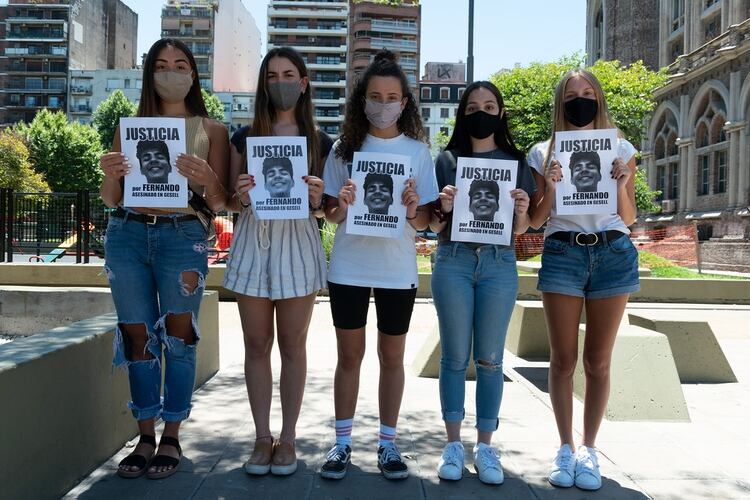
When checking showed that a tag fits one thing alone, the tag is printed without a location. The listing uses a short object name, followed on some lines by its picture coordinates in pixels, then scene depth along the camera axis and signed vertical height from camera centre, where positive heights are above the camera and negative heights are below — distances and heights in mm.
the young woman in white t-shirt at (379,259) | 3650 -78
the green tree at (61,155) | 55344 +6856
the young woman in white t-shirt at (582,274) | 3688 -142
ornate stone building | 32250 +6999
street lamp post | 16641 +5036
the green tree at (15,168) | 43938 +4645
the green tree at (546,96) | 29516 +6766
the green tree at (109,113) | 62969 +11825
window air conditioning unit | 39750 +2533
